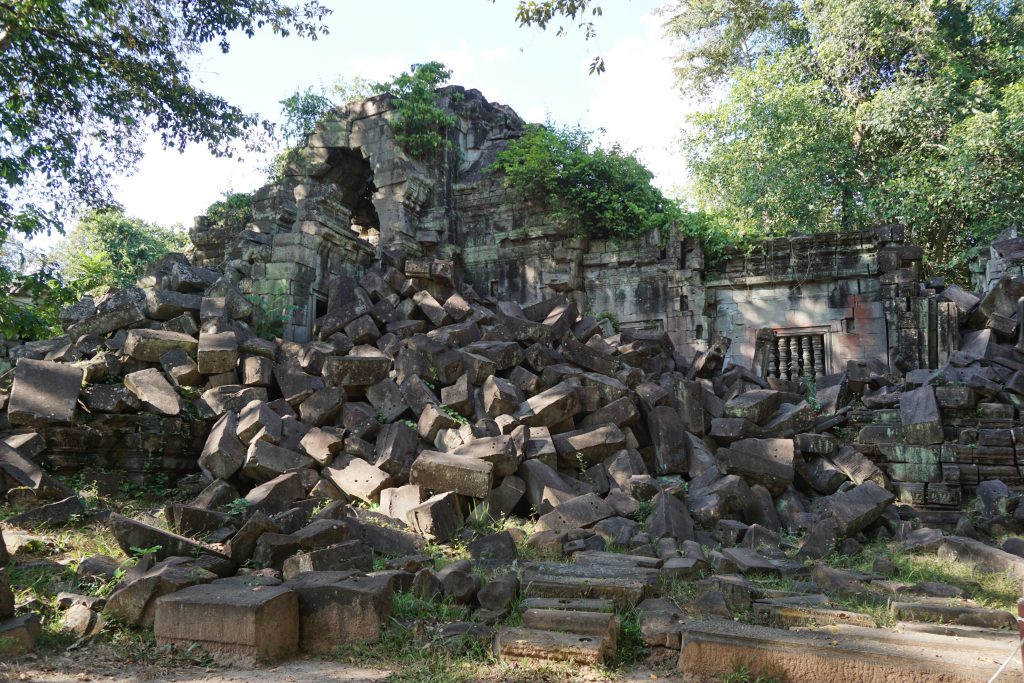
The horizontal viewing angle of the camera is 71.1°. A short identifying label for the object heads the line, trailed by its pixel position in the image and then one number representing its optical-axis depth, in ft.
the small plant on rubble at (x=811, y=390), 30.81
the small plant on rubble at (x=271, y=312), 29.37
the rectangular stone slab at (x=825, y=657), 10.62
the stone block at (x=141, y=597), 13.26
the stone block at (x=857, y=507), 20.47
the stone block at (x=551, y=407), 24.20
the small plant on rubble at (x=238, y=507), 19.19
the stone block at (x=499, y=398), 24.29
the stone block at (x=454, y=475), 20.31
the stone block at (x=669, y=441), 25.02
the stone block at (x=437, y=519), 18.92
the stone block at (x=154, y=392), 23.13
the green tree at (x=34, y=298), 21.38
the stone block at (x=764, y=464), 23.59
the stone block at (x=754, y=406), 27.35
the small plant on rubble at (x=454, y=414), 24.00
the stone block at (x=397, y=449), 21.82
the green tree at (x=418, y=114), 44.16
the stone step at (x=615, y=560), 16.38
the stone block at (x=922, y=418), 26.63
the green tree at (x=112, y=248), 42.52
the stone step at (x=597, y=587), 14.12
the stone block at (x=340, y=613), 12.88
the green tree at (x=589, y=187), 42.19
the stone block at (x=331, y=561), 14.85
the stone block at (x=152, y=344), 24.59
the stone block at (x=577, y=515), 19.66
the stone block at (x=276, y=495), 19.42
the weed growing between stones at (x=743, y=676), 11.09
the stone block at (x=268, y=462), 21.63
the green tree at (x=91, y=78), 26.99
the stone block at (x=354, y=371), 25.38
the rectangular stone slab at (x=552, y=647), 11.64
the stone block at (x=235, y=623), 12.18
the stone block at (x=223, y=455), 21.84
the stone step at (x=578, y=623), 12.11
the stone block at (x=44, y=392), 20.89
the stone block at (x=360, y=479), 21.38
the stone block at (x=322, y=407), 23.90
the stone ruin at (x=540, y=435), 13.33
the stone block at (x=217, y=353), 24.80
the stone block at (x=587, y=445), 23.48
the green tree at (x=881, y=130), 49.14
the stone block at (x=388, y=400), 24.56
